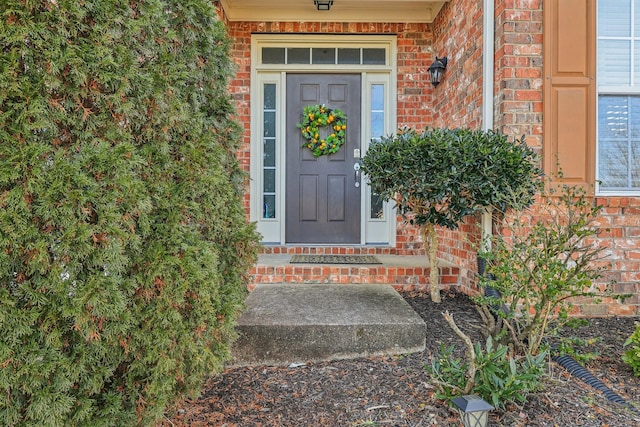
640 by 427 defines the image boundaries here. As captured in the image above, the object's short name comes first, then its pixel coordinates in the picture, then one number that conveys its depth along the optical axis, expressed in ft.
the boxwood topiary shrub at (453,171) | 8.72
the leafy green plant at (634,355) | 6.40
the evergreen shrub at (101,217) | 3.31
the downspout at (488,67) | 10.07
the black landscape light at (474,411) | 4.44
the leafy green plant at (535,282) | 5.96
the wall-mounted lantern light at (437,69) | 13.50
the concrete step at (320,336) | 6.89
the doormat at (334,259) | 12.22
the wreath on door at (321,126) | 14.92
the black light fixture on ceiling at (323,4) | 13.46
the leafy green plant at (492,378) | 4.92
